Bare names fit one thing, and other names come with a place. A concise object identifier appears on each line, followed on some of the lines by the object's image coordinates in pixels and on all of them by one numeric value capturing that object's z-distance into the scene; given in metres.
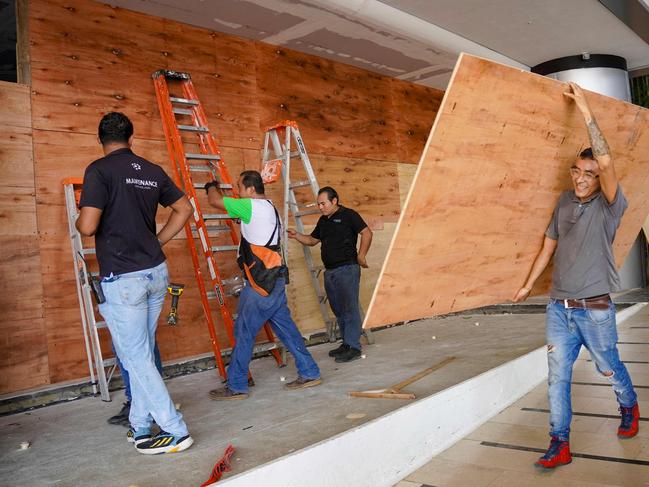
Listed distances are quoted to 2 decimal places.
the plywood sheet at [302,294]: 5.22
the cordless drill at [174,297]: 2.92
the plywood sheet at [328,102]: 5.23
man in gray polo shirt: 2.46
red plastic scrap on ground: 2.04
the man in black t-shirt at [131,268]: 2.45
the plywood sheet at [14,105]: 3.61
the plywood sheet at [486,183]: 1.99
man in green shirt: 3.33
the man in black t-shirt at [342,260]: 4.40
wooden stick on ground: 3.03
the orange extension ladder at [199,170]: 3.86
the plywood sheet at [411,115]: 6.67
